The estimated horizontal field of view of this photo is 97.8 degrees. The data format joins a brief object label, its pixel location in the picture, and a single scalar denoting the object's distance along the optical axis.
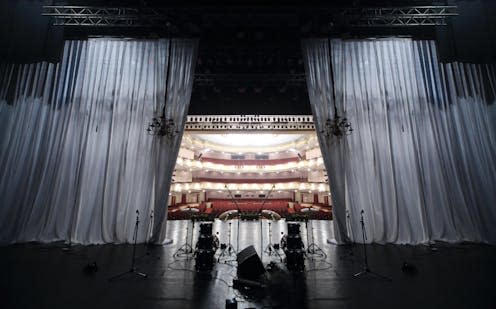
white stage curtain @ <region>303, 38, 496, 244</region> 5.43
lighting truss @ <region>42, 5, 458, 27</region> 5.46
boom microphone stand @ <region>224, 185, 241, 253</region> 5.03
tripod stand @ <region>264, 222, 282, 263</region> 4.70
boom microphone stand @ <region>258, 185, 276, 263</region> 4.67
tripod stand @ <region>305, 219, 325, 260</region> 4.76
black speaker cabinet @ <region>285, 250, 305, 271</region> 3.82
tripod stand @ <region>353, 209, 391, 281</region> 3.49
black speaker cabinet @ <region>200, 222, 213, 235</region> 3.96
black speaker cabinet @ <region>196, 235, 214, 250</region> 3.88
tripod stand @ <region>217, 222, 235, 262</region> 4.72
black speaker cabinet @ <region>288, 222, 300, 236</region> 3.95
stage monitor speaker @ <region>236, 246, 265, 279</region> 3.33
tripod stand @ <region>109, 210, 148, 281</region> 3.47
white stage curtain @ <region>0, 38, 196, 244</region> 5.37
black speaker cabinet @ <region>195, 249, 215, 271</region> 3.84
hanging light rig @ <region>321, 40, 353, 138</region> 5.04
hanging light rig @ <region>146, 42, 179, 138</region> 5.20
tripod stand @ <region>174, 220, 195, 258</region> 4.73
